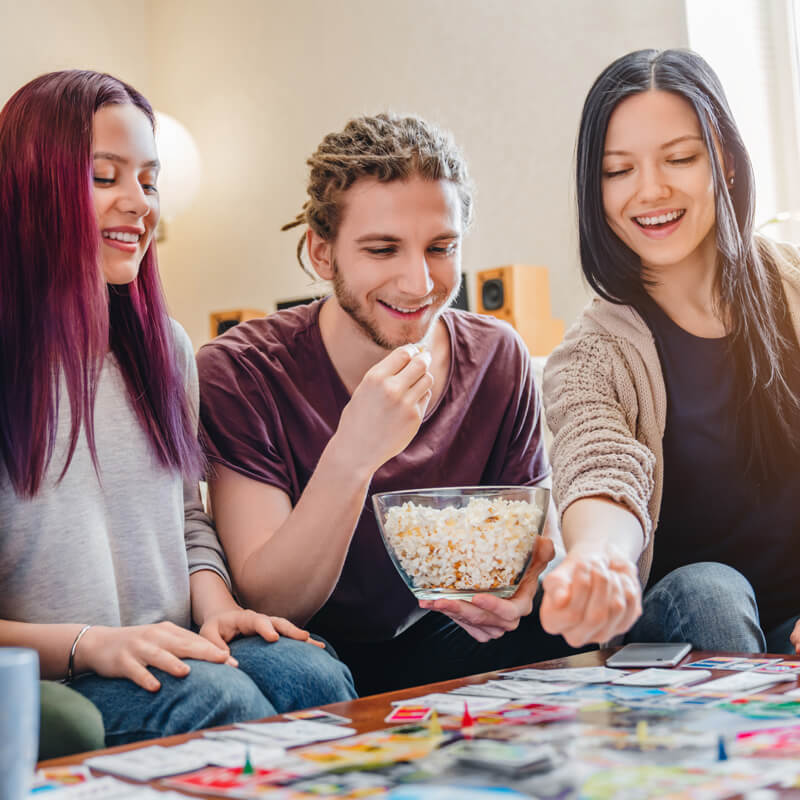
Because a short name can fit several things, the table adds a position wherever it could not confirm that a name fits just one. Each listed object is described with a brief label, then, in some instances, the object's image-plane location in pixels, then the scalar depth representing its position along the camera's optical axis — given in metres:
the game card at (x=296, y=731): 0.76
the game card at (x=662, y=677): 0.93
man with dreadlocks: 1.39
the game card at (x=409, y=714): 0.81
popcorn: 1.05
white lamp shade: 3.80
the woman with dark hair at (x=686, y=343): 1.39
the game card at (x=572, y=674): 0.97
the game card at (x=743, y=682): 0.88
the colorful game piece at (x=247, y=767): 0.67
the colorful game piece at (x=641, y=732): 0.72
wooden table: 0.76
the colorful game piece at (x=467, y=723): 0.76
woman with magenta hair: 1.07
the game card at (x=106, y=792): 0.62
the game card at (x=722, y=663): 0.99
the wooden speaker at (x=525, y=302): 2.79
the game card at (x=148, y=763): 0.67
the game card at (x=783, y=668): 0.93
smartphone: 1.02
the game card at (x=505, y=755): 0.67
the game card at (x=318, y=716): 0.82
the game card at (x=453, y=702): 0.84
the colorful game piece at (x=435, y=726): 0.76
